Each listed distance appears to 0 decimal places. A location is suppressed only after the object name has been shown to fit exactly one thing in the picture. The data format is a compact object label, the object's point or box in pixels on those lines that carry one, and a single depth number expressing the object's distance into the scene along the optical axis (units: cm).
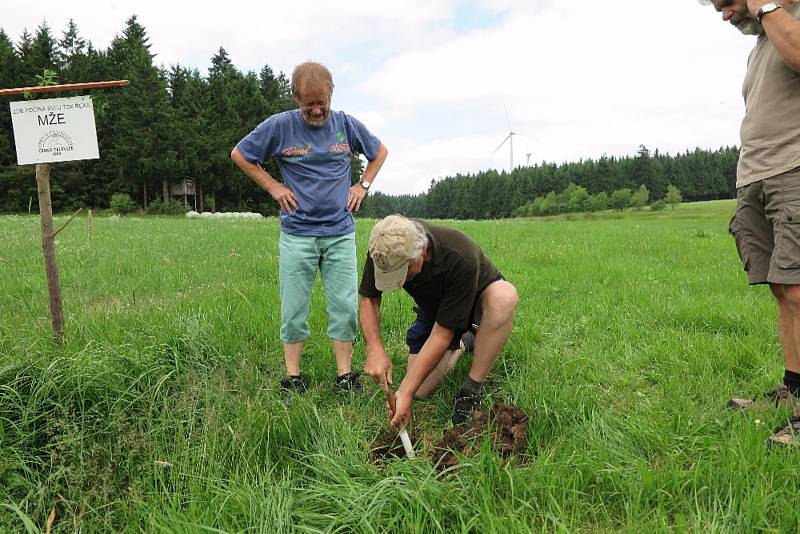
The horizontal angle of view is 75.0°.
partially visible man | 233
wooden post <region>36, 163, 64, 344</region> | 325
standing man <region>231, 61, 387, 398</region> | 346
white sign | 314
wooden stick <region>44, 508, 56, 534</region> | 206
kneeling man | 264
